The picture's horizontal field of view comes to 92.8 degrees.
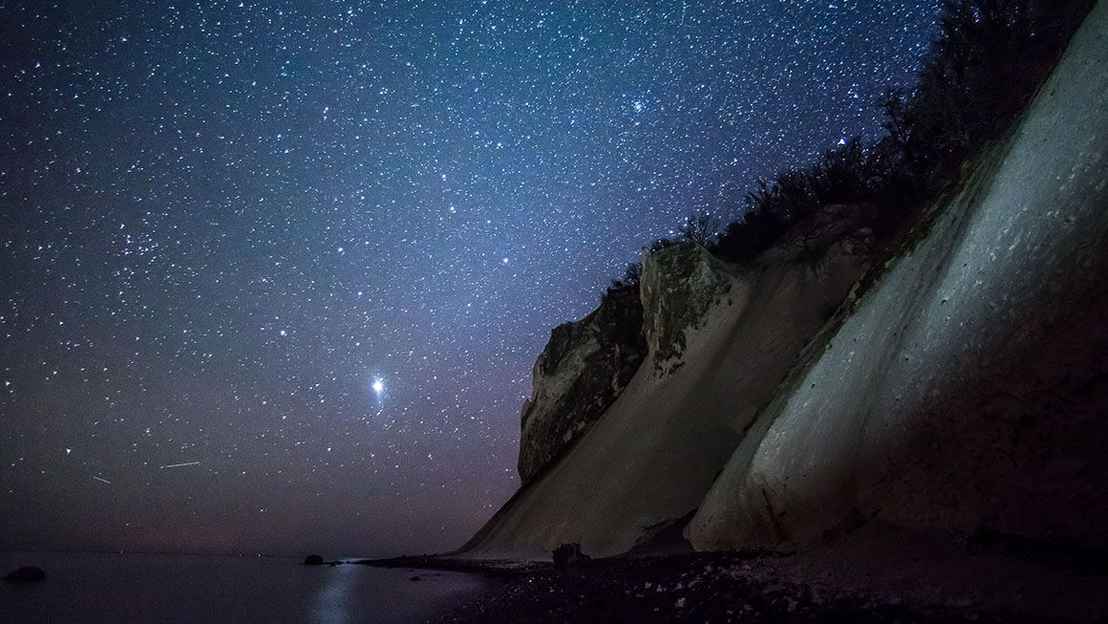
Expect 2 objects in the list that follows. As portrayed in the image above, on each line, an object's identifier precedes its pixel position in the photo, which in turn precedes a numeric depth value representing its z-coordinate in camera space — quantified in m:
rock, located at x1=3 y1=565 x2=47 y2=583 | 24.86
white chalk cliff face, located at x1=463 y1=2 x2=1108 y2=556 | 3.19
